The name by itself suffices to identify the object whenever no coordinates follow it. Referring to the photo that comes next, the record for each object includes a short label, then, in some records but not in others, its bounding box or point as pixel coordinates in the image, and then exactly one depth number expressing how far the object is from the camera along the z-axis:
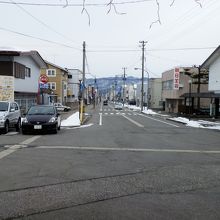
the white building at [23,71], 36.09
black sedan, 20.72
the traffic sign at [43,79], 40.41
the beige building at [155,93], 97.54
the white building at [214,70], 40.78
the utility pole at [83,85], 34.41
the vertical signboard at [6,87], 32.91
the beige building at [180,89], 59.72
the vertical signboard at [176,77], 60.22
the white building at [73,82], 104.40
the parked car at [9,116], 21.16
